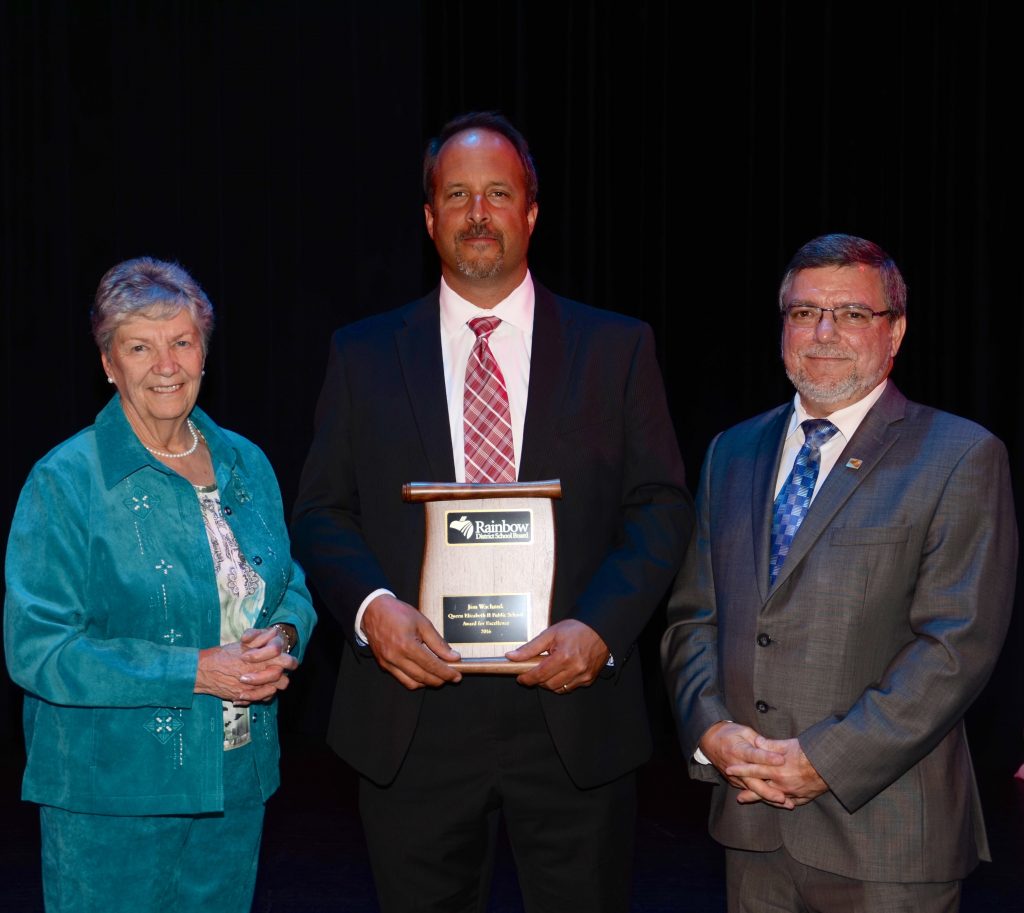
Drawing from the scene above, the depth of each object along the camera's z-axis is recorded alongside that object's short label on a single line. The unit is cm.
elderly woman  231
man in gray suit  213
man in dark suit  233
